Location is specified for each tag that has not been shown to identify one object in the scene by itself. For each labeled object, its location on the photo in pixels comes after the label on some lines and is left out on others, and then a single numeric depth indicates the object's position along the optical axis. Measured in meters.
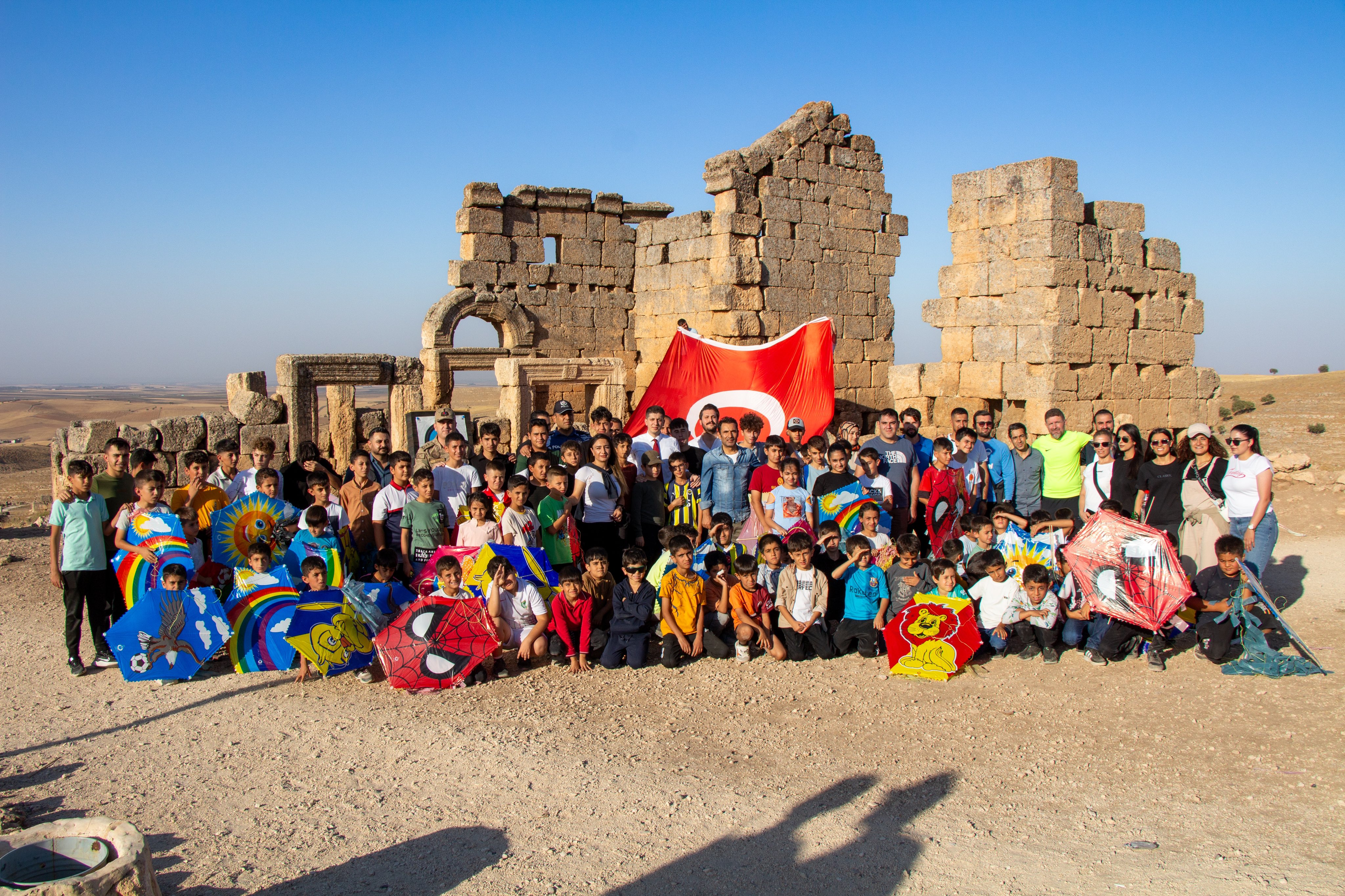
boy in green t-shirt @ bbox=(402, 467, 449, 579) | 6.33
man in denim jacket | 7.04
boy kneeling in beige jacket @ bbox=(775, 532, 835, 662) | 6.15
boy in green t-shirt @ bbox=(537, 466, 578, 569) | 6.52
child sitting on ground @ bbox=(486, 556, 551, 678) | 5.94
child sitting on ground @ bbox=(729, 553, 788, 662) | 6.15
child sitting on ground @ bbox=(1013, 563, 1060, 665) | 6.07
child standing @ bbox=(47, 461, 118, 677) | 5.92
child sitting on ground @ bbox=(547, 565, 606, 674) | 6.01
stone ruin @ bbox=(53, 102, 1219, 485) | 9.52
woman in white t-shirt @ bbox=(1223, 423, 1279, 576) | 6.44
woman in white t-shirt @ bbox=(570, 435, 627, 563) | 6.79
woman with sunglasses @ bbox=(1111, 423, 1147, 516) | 6.91
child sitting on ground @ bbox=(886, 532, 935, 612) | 6.19
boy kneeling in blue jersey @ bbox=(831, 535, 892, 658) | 6.20
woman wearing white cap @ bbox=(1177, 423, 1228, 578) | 6.54
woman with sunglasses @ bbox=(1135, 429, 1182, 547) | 6.82
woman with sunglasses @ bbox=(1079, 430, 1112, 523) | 7.05
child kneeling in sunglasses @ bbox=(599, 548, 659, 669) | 6.04
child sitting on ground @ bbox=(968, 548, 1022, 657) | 6.12
